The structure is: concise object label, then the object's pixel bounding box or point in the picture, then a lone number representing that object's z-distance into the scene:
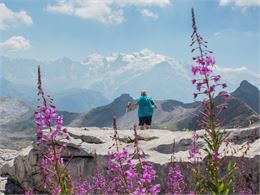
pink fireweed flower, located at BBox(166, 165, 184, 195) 7.41
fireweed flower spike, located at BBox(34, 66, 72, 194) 5.28
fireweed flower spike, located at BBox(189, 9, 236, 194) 5.87
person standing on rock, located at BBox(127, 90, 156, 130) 22.80
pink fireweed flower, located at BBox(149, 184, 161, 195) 5.05
